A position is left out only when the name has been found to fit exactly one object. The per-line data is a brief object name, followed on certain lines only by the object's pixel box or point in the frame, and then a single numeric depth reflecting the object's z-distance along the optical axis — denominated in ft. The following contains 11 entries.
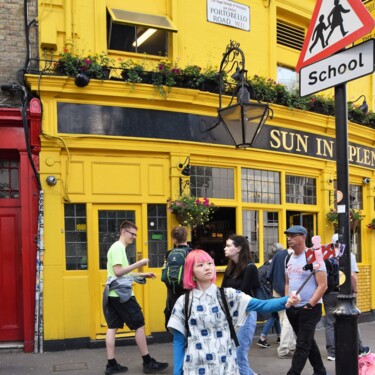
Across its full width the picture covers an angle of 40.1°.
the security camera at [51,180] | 25.22
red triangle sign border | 13.38
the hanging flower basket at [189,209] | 26.73
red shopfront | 25.11
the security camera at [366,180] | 38.47
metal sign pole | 13.51
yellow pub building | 25.55
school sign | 13.51
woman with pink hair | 11.48
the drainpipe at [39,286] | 24.62
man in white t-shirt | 18.13
